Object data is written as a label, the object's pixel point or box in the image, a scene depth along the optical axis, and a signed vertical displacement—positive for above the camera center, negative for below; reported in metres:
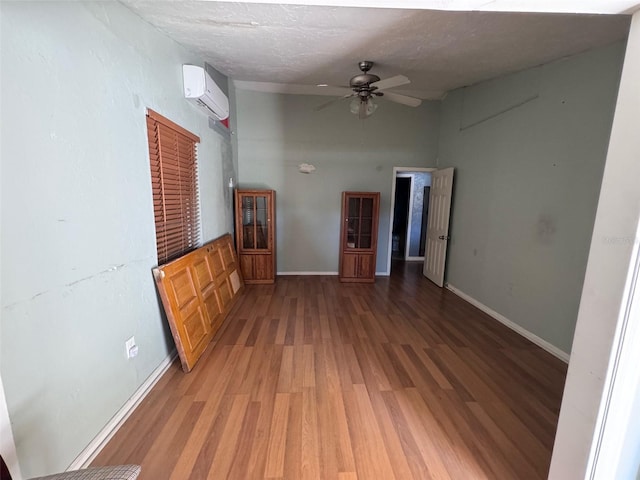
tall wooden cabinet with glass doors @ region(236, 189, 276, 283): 4.32 -0.63
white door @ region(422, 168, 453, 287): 4.37 -0.41
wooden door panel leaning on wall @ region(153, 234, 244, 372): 2.14 -0.97
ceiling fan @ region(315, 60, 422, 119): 2.83 +1.18
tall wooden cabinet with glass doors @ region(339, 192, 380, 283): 4.58 -0.70
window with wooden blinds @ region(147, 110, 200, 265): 2.14 +0.09
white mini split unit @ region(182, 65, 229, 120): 2.56 +1.07
